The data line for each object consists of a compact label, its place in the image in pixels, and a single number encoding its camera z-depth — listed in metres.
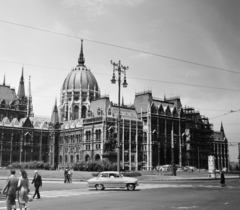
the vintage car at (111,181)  27.76
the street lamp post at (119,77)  35.50
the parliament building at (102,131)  103.69
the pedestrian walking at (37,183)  20.78
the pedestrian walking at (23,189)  14.81
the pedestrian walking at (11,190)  14.16
